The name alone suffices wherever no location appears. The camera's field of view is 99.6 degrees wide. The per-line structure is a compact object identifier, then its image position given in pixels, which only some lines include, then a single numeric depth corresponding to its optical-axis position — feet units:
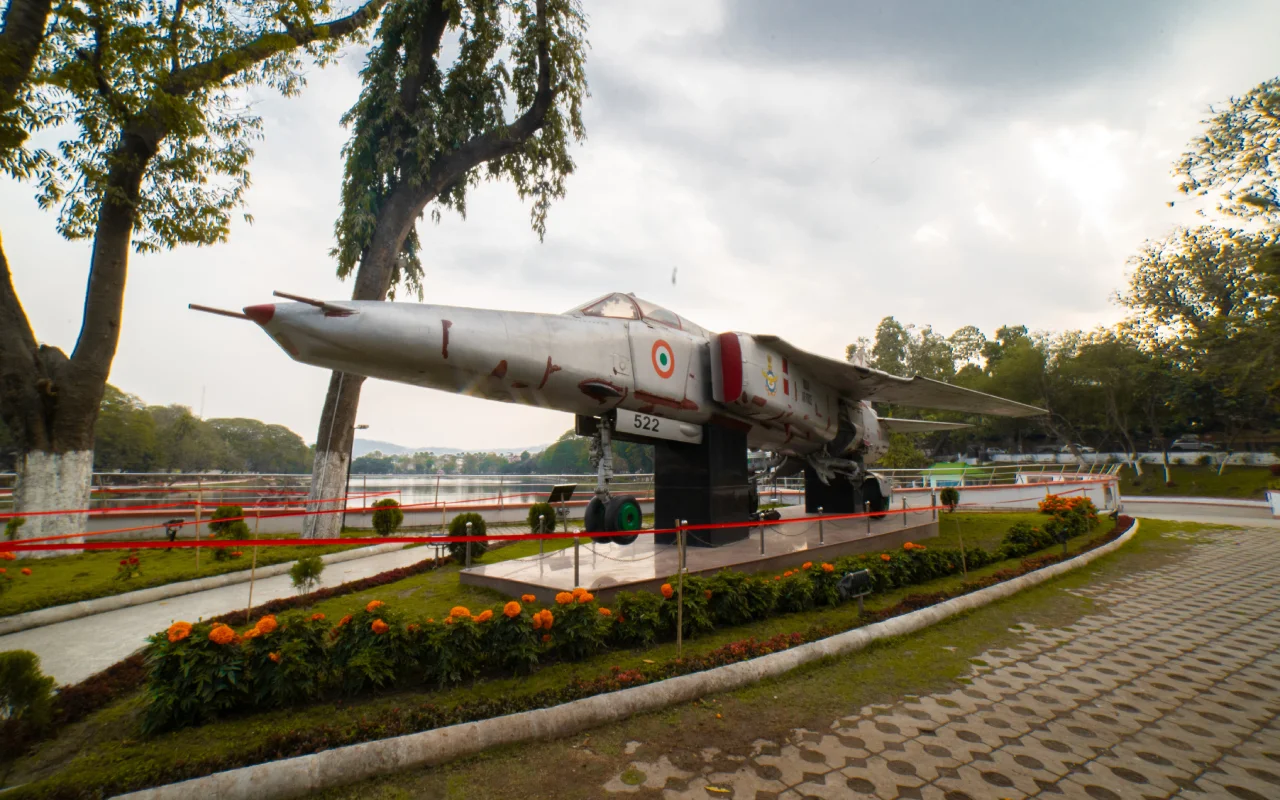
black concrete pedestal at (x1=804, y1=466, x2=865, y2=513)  39.11
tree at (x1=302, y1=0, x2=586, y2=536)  41.57
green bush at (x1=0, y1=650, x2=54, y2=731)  9.85
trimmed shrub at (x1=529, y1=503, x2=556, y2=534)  35.58
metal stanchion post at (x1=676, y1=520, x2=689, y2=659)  14.83
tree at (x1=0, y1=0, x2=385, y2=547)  30.17
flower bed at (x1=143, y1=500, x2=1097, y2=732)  11.60
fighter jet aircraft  14.82
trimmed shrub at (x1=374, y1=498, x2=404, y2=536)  38.06
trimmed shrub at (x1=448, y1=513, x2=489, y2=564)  30.07
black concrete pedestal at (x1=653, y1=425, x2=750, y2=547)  28.17
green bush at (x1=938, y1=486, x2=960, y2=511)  53.11
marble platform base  21.24
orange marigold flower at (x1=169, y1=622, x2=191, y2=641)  11.82
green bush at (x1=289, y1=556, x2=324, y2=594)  21.12
